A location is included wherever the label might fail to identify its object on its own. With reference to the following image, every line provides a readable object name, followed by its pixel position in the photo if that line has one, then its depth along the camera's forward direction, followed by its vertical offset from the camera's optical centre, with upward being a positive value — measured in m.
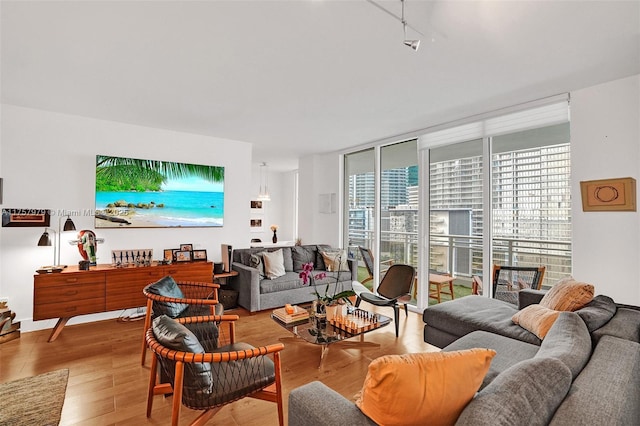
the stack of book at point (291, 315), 3.01 -0.94
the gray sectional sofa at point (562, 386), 1.03 -0.63
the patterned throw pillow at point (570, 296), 2.29 -0.56
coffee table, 2.71 -1.00
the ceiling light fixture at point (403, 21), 1.82 +1.22
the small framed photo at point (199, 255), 4.41 -0.53
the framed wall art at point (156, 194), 4.06 +0.33
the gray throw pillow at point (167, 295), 2.68 -0.73
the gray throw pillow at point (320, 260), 5.44 -0.72
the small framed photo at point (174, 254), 4.27 -0.50
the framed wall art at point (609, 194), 2.76 +0.24
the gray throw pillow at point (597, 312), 1.96 -0.60
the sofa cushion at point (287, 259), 5.12 -0.67
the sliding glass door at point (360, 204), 5.48 +0.28
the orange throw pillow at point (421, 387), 1.06 -0.57
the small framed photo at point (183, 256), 4.29 -0.53
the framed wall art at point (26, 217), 3.50 -0.01
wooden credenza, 3.29 -0.81
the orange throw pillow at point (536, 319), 2.21 -0.73
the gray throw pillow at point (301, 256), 5.27 -0.64
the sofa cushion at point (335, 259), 5.23 -0.68
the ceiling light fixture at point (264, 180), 7.84 +1.02
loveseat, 4.38 -0.87
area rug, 2.08 -1.33
